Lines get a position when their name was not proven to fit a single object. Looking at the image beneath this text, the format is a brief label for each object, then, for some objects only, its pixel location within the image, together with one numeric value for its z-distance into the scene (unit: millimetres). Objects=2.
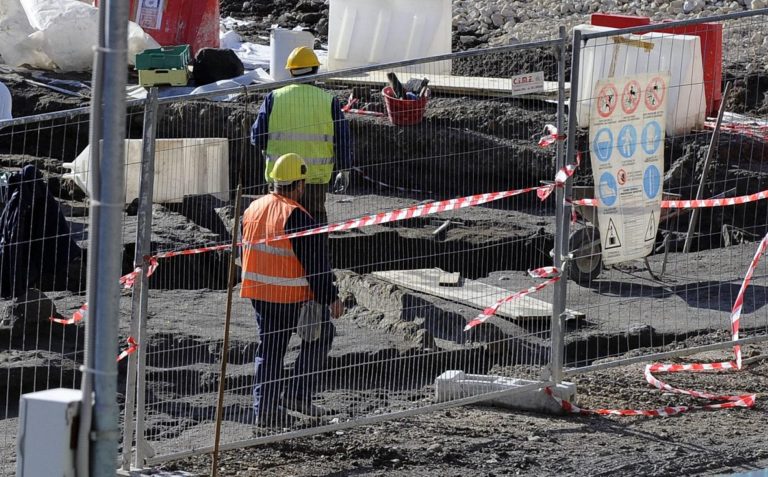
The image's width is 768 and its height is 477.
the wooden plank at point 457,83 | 29489
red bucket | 29031
